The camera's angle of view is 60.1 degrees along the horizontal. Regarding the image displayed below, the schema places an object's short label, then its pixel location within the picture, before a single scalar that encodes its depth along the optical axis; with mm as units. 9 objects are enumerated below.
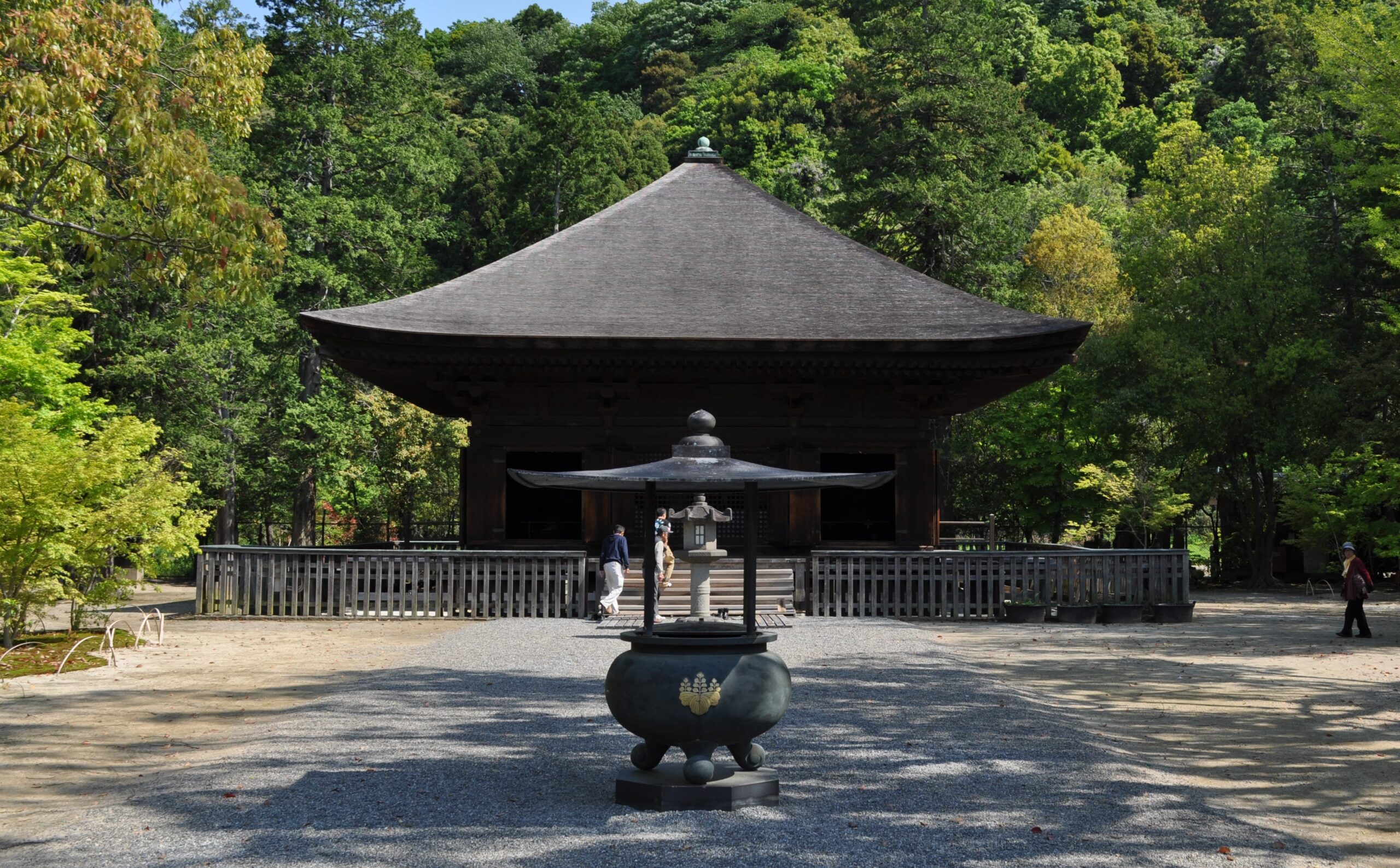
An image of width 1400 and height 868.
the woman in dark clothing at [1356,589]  17906
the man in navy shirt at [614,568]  18172
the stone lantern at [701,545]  15680
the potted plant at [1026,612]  19500
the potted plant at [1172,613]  19844
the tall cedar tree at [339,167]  33031
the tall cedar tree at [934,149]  37750
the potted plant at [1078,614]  19531
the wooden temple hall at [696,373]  19625
